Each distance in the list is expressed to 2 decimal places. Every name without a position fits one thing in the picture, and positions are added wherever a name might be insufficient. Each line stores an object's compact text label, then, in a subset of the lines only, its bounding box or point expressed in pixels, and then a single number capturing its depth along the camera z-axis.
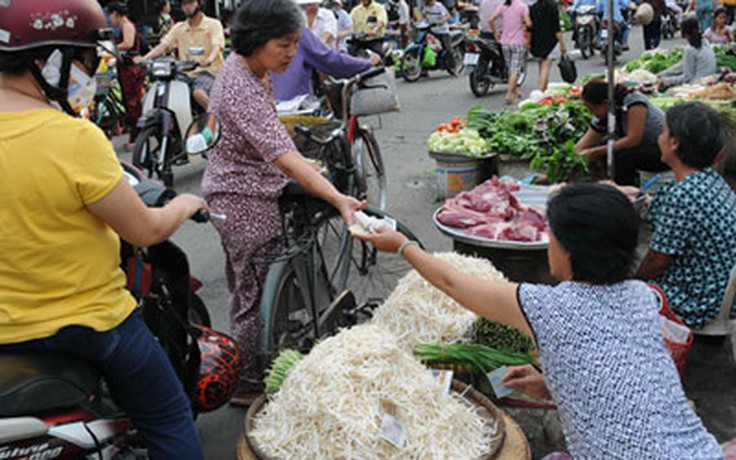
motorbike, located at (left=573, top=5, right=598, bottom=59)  18.50
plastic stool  3.98
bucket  6.82
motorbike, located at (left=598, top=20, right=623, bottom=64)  17.62
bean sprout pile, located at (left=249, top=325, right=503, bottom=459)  2.51
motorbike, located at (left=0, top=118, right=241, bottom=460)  2.19
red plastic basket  3.46
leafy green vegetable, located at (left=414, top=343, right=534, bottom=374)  3.29
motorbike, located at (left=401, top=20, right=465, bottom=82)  16.67
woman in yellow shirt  2.08
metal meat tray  4.36
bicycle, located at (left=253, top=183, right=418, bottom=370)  3.71
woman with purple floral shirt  3.42
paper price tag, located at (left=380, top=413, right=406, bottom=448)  2.49
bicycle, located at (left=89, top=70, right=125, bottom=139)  10.63
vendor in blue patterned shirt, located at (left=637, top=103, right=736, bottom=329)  3.90
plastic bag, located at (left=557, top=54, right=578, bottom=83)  12.32
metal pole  5.10
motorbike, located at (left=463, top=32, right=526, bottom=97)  13.75
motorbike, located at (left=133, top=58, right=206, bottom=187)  7.77
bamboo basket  2.60
